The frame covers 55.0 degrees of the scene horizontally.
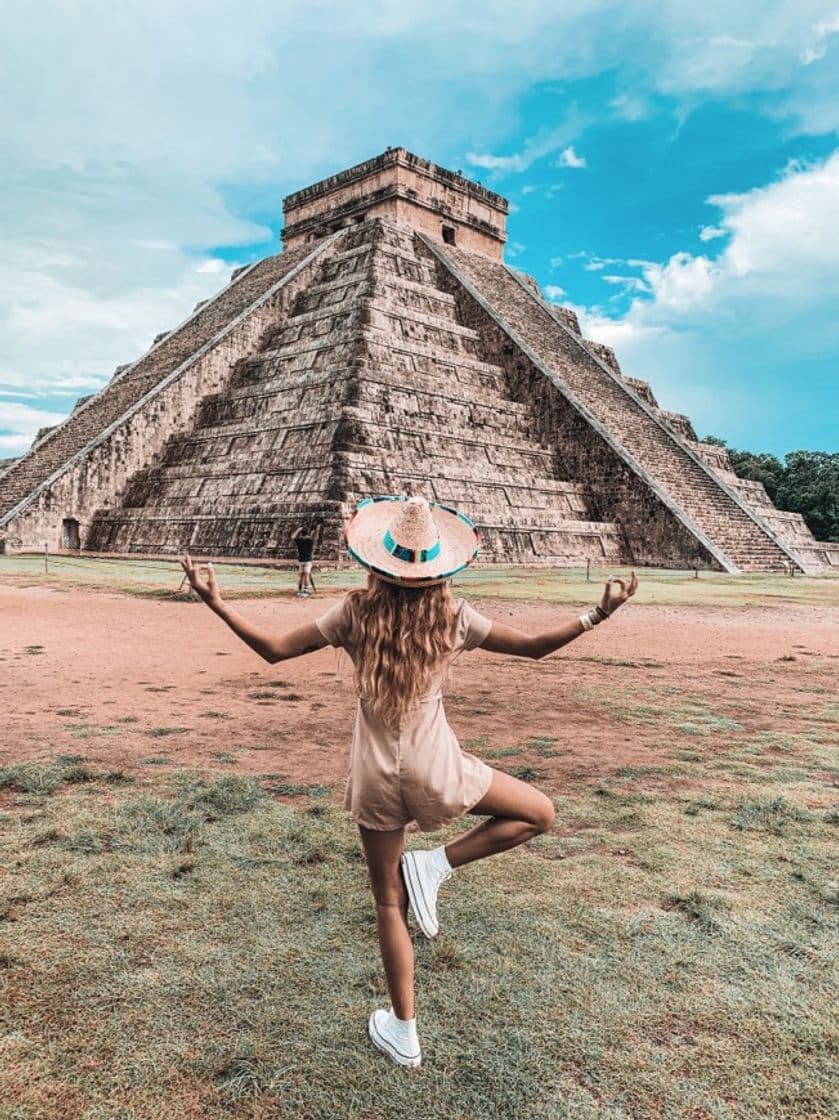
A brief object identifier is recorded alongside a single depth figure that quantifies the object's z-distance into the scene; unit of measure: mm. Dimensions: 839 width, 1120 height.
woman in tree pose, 2246
